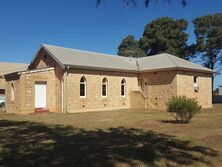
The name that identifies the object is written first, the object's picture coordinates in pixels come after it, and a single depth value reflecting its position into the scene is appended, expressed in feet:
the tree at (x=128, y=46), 122.57
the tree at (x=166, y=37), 108.32
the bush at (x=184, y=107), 33.69
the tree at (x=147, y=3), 12.09
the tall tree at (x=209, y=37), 103.71
